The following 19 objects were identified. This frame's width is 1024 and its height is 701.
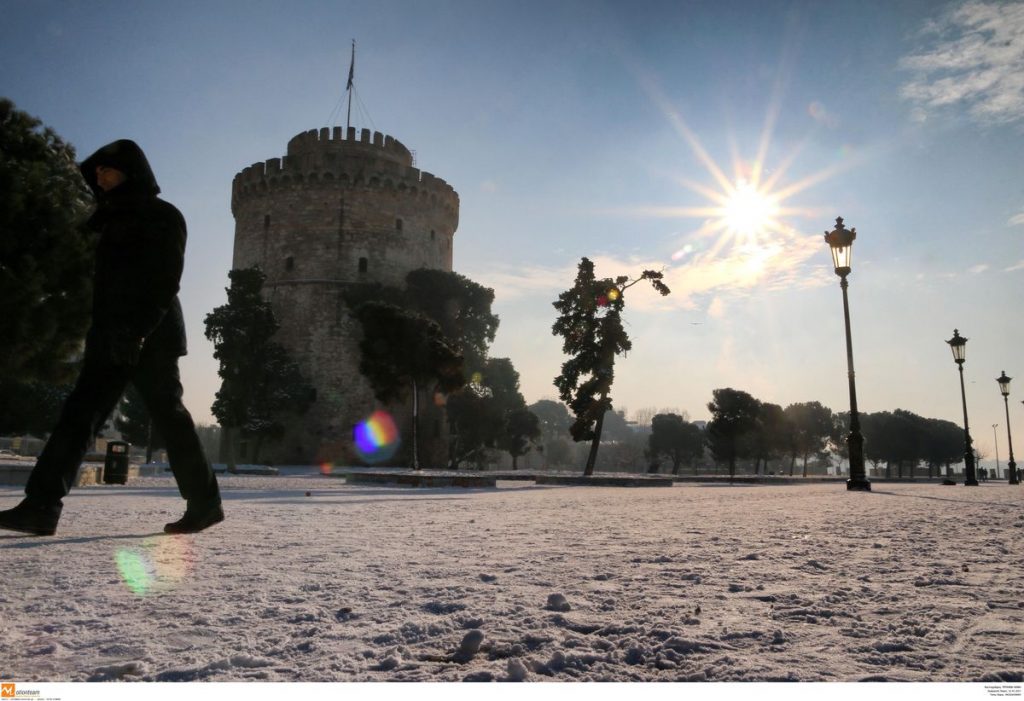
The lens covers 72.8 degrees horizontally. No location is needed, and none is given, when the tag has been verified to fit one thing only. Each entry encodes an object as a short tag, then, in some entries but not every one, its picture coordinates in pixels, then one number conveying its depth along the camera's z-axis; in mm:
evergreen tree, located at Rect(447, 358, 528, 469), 43062
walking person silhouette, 3697
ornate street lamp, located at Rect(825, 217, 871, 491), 13477
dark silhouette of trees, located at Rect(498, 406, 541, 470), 44406
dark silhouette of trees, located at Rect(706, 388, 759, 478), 43562
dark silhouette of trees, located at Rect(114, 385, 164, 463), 41250
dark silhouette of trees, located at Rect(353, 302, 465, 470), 26250
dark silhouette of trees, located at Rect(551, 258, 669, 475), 22516
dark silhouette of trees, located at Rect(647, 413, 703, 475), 56281
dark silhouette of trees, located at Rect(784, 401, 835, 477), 57188
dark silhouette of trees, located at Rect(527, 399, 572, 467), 81875
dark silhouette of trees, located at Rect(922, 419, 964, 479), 65562
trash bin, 12484
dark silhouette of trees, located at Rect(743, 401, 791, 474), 51031
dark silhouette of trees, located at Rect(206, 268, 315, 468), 30562
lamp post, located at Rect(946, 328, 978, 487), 21250
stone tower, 37625
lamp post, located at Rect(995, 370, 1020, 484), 26312
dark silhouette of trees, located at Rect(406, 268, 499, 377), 38125
